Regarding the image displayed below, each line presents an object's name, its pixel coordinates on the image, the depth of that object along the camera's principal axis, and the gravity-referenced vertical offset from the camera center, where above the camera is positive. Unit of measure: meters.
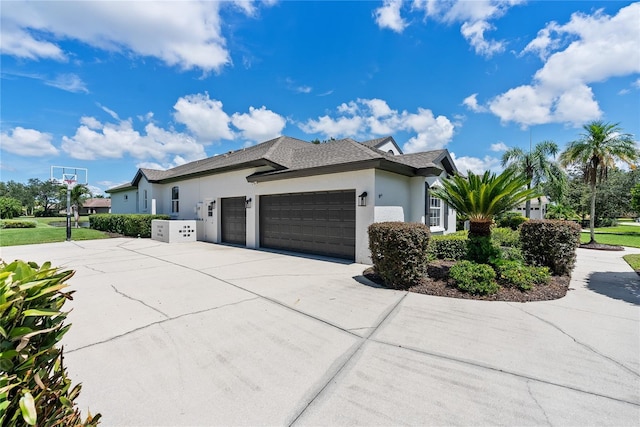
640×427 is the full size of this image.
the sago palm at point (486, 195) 6.60 +0.37
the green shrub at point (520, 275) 5.92 -1.51
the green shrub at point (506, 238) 11.15 -1.23
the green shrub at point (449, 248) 9.38 -1.37
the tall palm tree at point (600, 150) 13.99 +3.22
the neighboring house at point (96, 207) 66.75 +0.73
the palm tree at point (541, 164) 20.64 +3.60
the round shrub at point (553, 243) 7.13 -0.92
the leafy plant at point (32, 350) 1.15 -0.67
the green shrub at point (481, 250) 6.83 -1.04
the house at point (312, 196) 9.18 +0.61
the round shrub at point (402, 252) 6.14 -0.99
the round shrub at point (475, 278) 5.71 -1.53
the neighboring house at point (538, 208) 33.52 +0.23
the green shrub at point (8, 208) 41.16 +0.30
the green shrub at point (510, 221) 19.33 -0.85
